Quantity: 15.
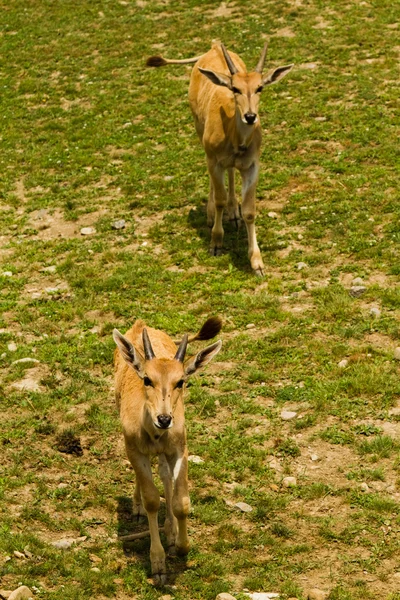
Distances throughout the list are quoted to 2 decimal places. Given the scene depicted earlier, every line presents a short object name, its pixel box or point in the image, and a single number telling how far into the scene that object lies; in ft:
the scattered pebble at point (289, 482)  35.09
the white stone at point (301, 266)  49.65
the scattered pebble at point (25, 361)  43.59
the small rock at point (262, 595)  29.45
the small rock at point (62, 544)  31.99
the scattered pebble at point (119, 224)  56.03
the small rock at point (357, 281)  47.24
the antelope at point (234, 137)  49.52
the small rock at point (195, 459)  36.47
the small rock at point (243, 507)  33.96
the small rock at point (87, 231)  55.98
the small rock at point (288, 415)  38.78
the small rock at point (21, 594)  28.89
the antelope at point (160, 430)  30.25
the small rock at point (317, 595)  29.30
